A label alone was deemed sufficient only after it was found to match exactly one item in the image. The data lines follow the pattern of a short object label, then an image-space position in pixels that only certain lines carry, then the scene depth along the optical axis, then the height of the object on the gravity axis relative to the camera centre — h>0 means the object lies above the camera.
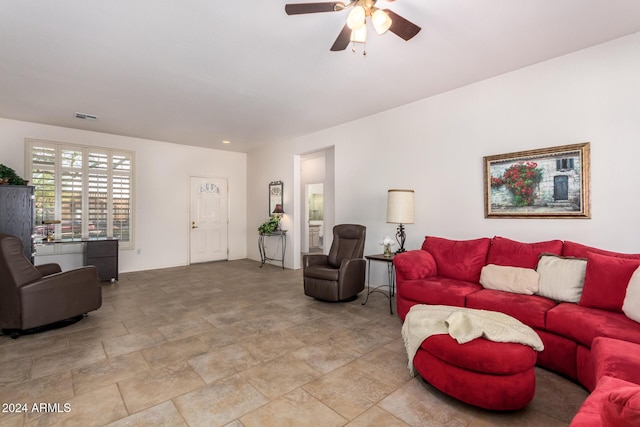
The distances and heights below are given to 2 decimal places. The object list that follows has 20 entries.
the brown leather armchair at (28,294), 2.98 -0.80
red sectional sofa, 1.55 -0.72
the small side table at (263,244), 6.69 -0.69
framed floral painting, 3.00 +0.31
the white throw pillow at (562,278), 2.50 -0.55
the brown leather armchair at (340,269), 4.00 -0.76
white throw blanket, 1.92 -0.76
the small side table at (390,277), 3.86 -0.94
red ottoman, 1.80 -0.96
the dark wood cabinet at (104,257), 5.25 -0.74
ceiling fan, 1.93 +1.27
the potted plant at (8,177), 4.35 +0.52
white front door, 7.06 -0.16
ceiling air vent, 4.78 +1.53
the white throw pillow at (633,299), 2.05 -0.59
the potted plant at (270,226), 6.68 -0.28
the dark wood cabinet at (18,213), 4.25 +0.01
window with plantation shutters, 5.27 +0.44
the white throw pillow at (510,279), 2.73 -0.61
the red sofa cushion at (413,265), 3.31 -0.58
